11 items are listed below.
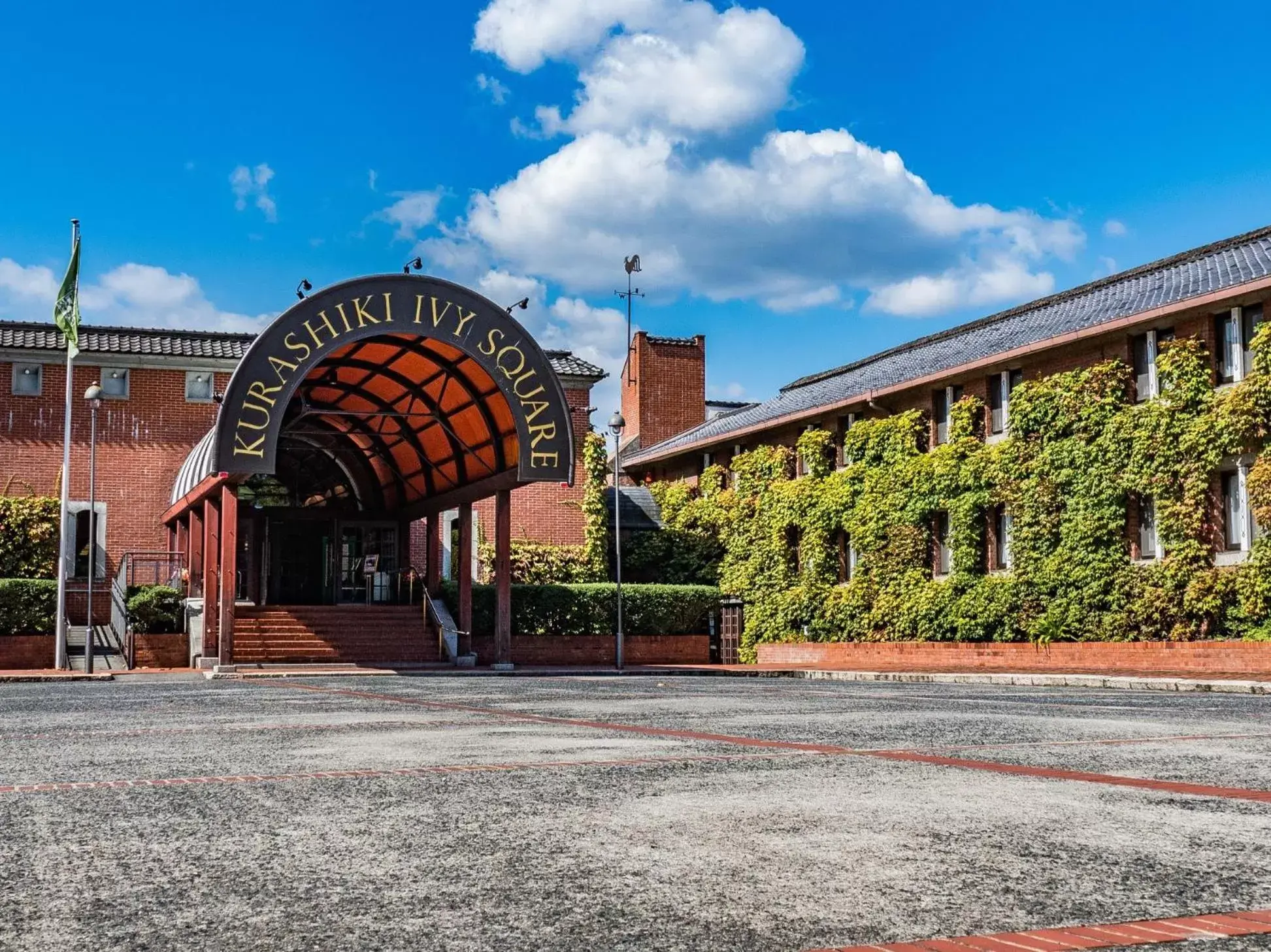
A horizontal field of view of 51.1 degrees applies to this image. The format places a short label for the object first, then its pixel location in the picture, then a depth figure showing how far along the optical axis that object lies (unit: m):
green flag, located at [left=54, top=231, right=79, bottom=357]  27.89
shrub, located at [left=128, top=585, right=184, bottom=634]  28.41
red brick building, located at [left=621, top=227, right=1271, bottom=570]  23.80
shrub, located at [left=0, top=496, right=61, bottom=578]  32.84
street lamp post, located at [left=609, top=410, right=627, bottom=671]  29.38
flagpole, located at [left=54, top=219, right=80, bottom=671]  26.08
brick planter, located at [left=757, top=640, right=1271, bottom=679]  22.48
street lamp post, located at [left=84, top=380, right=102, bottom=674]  24.72
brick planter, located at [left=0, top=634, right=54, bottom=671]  27.44
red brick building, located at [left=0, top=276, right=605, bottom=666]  26.88
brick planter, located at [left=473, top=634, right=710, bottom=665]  31.69
